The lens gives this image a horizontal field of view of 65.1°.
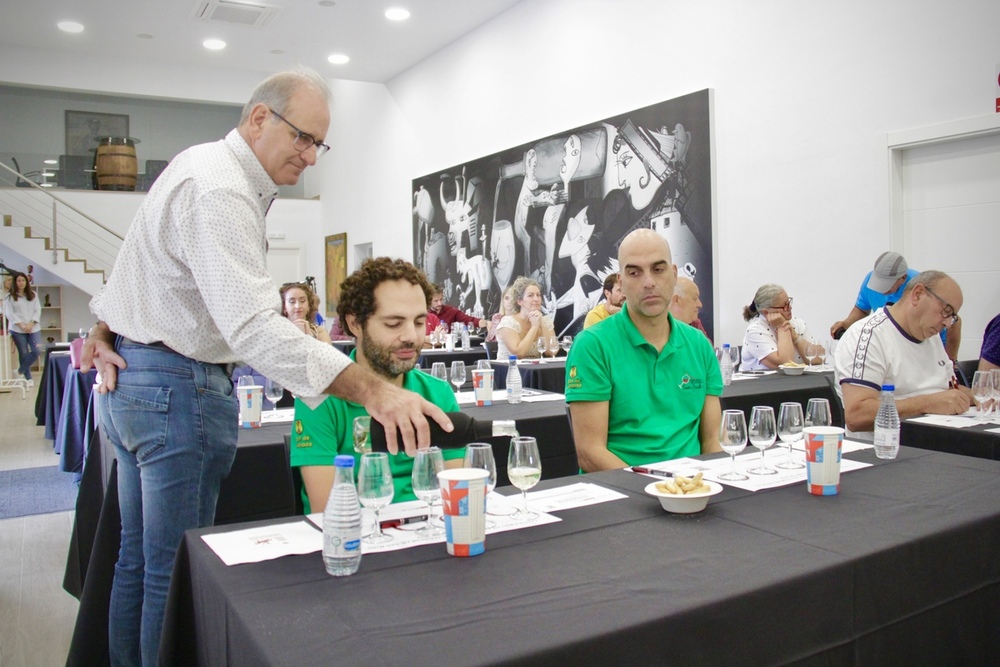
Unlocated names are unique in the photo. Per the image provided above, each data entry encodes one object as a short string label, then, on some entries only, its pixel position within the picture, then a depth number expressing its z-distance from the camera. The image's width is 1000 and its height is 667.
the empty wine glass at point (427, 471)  1.42
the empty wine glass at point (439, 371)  3.64
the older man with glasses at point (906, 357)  2.85
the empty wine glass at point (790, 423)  1.92
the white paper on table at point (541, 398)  3.76
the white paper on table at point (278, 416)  3.11
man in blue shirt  4.47
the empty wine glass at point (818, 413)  1.96
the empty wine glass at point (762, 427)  1.87
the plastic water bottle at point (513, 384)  3.69
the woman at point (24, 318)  10.09
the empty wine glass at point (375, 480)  1.34
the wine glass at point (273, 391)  3.26
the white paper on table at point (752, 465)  1.86
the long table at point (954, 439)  2.52
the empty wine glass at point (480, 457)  1.41
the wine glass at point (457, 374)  3.72
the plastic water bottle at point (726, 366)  4.10
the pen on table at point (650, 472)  1.91
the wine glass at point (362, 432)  1.52
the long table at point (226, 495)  2.10
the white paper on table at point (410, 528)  1.41
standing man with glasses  1.59
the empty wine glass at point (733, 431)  1.82
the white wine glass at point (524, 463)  1.54
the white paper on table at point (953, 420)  2.72
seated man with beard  1.98
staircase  10.95
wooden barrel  12.15
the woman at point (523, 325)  5.88
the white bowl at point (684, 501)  1.58
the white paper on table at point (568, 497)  1.68
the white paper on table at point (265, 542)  1.36
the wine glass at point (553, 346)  5.97
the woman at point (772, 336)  4.91
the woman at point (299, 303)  4.49
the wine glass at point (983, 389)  2.80
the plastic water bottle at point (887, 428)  2.11
